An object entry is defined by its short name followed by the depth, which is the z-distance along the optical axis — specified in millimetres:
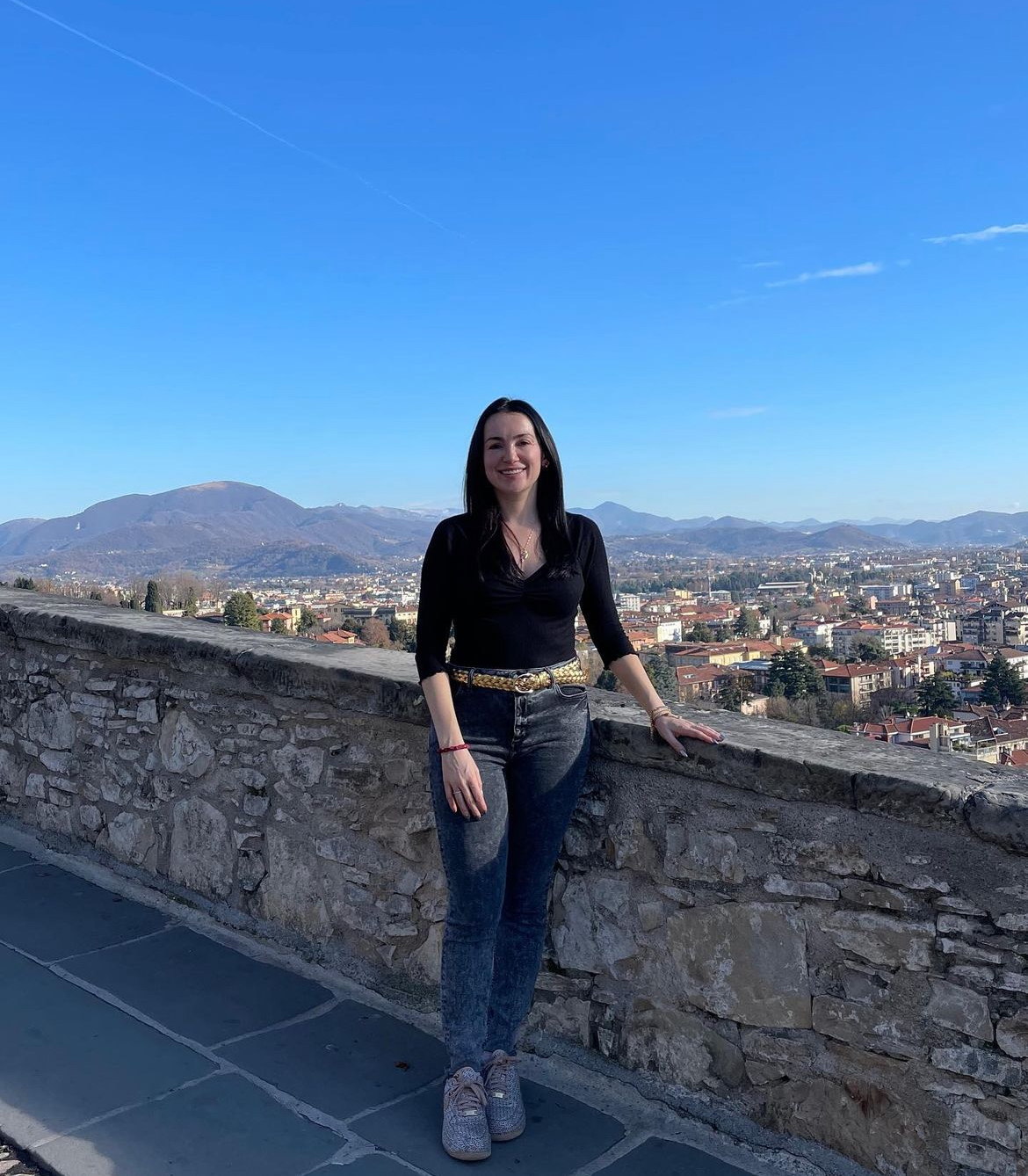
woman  1988
